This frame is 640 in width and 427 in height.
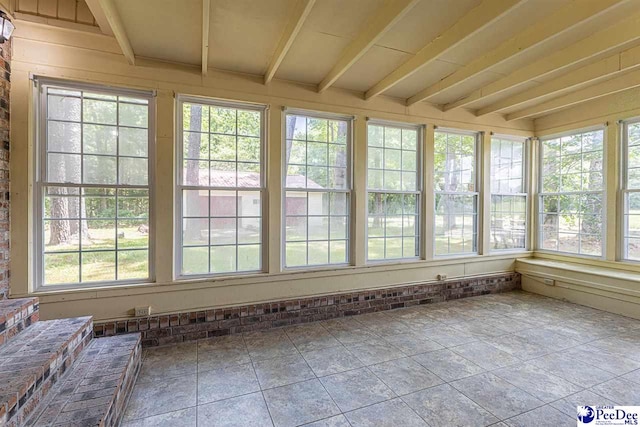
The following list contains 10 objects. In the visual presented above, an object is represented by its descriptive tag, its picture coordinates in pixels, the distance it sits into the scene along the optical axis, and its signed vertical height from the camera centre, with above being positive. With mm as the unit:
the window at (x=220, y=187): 3193 +267
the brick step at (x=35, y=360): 1488 -923
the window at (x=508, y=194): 4875 +307
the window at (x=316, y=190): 3619 +277
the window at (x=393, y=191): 4043 +290
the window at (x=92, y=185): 2736 +244
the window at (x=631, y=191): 3969 +300
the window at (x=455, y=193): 4469 +293
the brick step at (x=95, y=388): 1593 -1127
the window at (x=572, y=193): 4383 +307
